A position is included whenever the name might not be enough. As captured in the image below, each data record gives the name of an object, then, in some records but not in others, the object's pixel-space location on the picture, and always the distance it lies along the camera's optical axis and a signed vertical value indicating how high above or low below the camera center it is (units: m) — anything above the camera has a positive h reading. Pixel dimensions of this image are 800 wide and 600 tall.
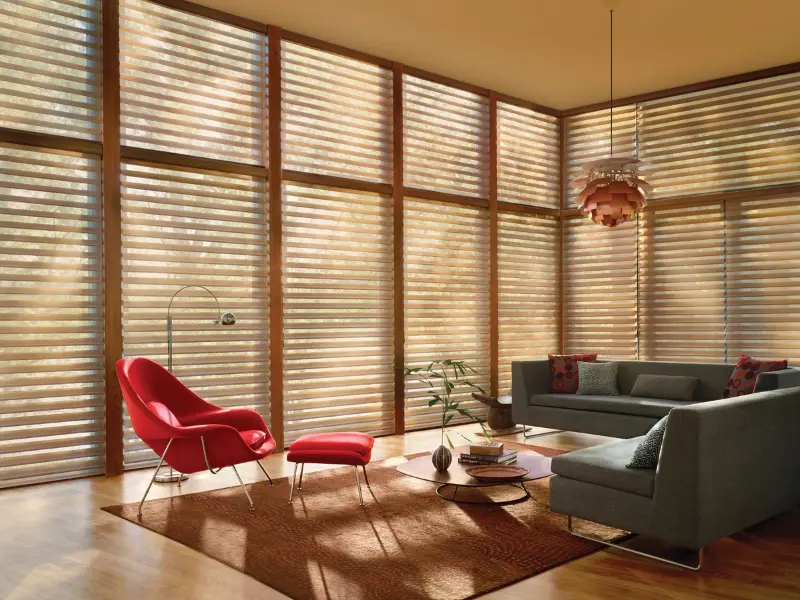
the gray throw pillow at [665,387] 6.56 -0.81
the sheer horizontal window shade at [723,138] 7.70 +1.72
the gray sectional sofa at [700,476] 3.55 -0.91
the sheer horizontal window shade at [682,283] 8.08 +0.15
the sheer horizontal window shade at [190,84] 5.86 +1.77
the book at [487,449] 4.91 -1.00
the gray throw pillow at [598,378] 7.11 -0.78
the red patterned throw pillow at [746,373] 6.00 -0.62
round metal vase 4.77 -1.03
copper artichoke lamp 5.20 +0.70
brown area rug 3.45 -1.31
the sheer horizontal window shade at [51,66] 5.32 +1.71
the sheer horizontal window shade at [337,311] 6.77 -0.12
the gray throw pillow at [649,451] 3.79 -0.78
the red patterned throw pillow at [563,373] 7.32 -0.75
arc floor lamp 5.50 -0.39
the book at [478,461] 4.84 -1.07
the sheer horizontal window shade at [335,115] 6.82 +1.75
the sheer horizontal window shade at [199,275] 5.84 +0.20
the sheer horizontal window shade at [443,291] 7.75 +0.07
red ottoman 4.76 -0.98
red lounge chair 4.65 -0.86
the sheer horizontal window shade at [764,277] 7.55 +0.20
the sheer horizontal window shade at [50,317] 5.27 -0.13
